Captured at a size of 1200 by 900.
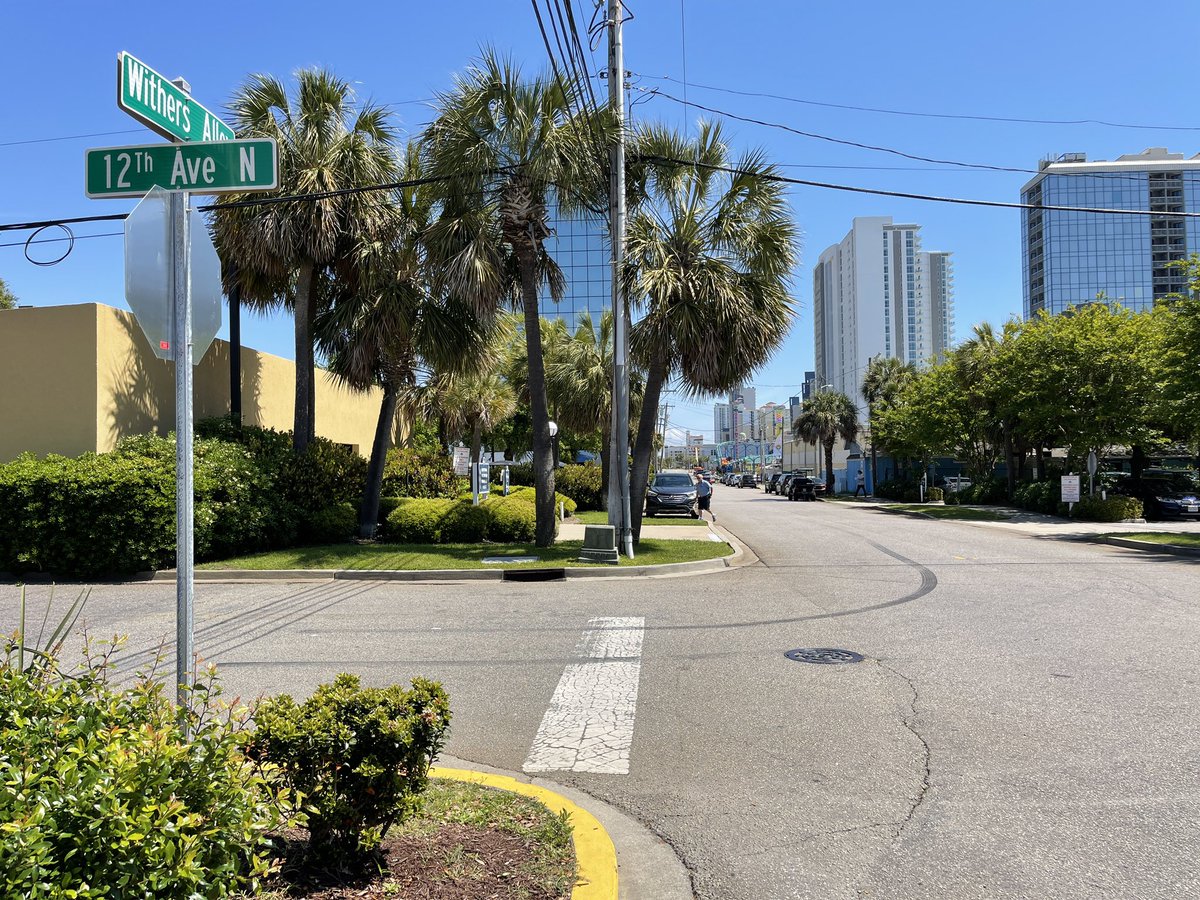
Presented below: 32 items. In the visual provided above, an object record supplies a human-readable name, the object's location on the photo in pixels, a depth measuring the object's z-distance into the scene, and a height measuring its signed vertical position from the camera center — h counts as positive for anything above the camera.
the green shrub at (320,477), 17.67 -0.40
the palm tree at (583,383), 29.86 +2.75
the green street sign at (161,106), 3.22 +1.51
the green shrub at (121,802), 2.06 -0.92
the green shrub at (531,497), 20.86 -1.04
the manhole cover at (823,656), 7.43 -1.86
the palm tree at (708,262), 15.77 +3.84
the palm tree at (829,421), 63.50 +2.75
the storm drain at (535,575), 13.82 -1.98
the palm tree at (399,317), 16.53 +2.91
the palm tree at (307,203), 15.98 +5.19
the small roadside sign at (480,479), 18.94 -0.48
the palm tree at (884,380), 56.19 +5.25
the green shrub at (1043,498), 31.61 -1.76
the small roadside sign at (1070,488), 28.53 -1.20
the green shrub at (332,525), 17.98 -1.44
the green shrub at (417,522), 18.25 -1.43
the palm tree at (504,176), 14.87 +5.22
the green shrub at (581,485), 33.19 -1.11
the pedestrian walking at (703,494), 31.88 -1.49
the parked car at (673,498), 29.47 -1.49
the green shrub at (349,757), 3.15 -1.17
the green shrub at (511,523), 18.06 -1.43
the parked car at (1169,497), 29.05 -1.58
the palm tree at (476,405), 30.69 +2.10
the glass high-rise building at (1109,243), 131.12 +35.11
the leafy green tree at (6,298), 37.00 +7.55
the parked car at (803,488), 51.25 -2.07
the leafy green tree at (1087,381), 28.84 +2.62
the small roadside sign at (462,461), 20.64 -0.06
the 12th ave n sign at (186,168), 3.53 +1.28
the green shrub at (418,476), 24.33 -0.54
